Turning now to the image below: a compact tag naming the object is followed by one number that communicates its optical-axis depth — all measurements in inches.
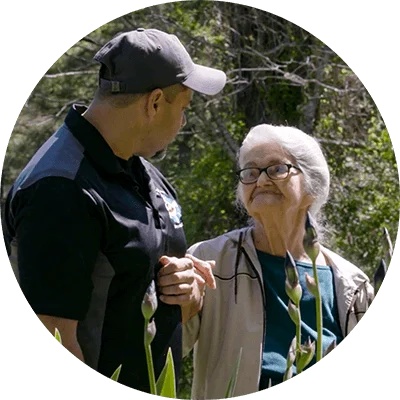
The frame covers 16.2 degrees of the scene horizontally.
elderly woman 169.1
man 150.9
